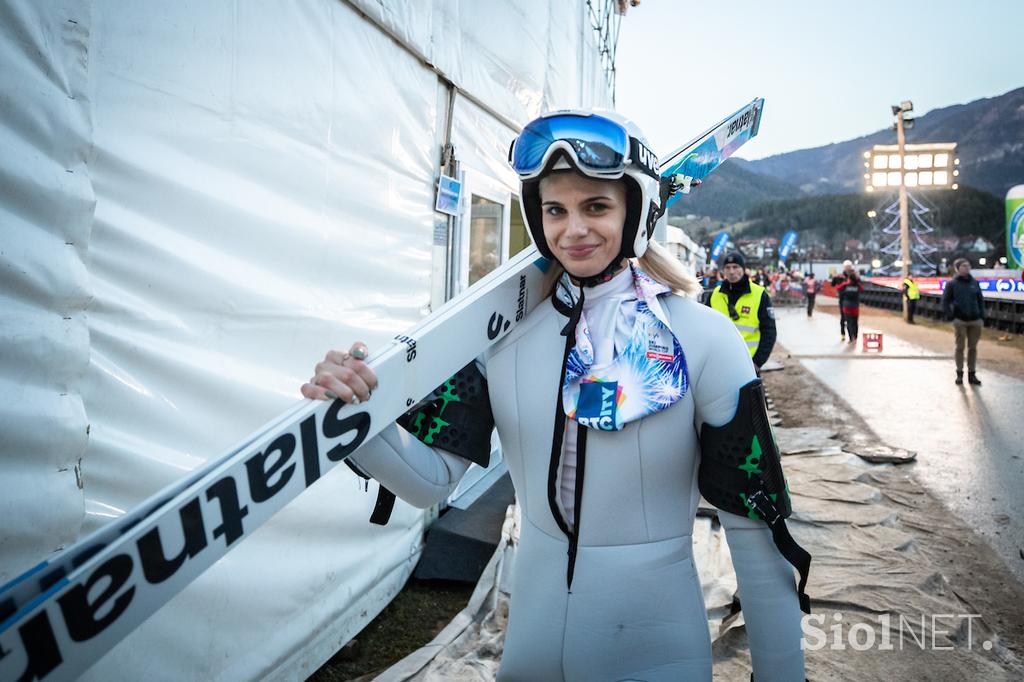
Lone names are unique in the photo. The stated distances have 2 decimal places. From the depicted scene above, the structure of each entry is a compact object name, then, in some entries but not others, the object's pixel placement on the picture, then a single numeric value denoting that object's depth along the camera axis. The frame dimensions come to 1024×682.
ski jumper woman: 1.37
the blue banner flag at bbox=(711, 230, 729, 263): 36.08
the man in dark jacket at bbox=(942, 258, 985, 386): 9.38
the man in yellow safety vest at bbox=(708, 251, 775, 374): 6.48
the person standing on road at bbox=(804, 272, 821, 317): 24.06
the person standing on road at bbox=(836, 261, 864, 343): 14.34
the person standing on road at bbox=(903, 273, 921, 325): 19.91
